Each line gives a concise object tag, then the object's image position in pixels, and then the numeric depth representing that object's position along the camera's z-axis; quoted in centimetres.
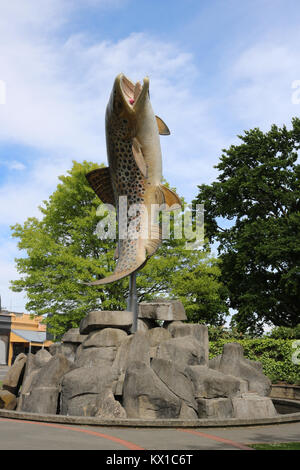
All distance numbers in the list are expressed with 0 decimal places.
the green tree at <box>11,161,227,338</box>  2250
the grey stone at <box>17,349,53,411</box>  1167
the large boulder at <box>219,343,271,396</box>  1305
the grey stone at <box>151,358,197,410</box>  1043
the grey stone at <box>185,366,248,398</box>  1072
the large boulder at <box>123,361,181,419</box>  964
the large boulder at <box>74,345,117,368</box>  1188
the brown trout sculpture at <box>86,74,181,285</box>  1257
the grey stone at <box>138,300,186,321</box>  1405
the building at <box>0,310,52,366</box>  4544
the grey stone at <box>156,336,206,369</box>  1220
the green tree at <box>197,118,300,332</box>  2745
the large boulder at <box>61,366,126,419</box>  974
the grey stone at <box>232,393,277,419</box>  1037
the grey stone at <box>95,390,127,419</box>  958
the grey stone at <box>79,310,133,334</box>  1276
